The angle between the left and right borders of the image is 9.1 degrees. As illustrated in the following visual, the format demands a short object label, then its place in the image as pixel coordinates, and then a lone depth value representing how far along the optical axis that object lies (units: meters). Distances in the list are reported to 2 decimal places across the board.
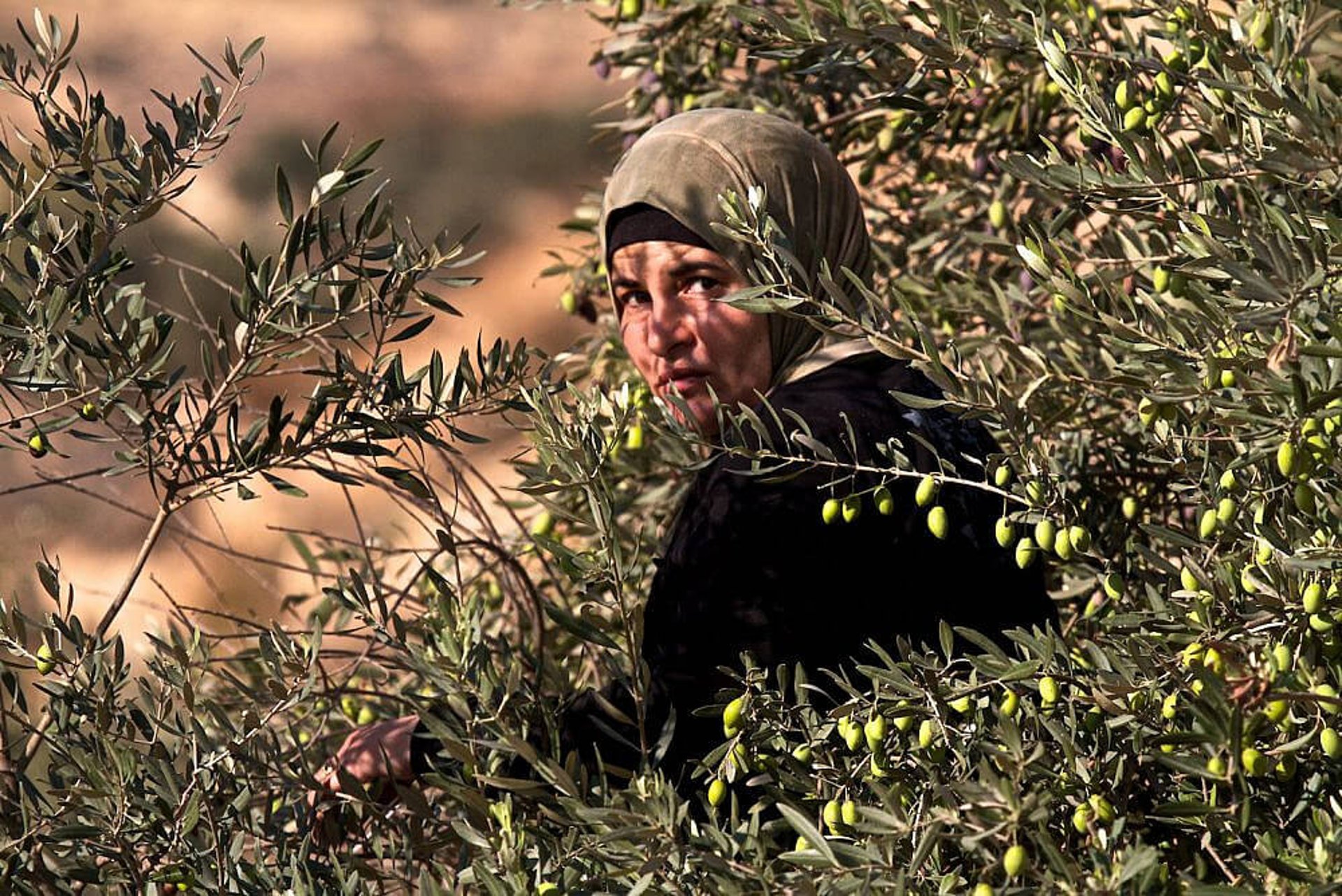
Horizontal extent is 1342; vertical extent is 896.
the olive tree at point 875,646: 5.90
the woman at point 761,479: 6.26
